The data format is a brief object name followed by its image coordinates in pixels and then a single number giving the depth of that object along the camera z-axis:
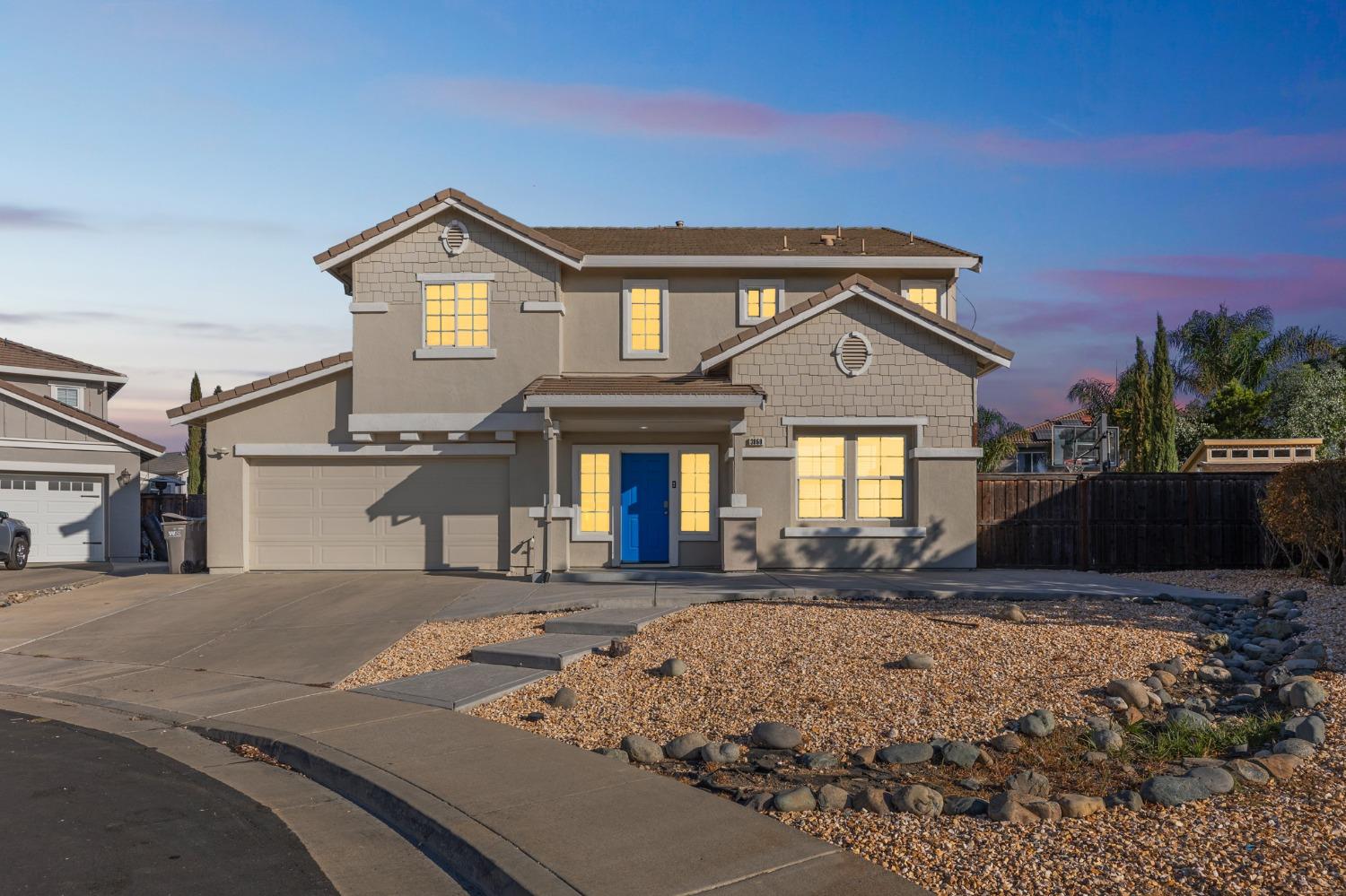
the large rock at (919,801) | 6.12
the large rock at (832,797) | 6.28
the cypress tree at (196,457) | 41.94
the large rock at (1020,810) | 5.91
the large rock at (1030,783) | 6.61
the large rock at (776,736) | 7.76
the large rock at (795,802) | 6.26
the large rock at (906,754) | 7.41
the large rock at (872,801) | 6.19
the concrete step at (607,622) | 11.91
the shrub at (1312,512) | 15.83
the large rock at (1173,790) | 6.18
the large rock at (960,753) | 7.33
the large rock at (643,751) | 7.63
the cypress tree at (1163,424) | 33.59
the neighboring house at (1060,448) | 29.41
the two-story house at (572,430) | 18.83
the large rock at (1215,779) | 6.31
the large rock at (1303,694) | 8.54
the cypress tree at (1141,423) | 33.88
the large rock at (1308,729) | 7.45
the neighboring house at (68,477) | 24.86
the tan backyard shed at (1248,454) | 27.23
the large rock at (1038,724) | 7.94
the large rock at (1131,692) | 8.80
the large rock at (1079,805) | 5.97
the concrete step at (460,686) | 9.42
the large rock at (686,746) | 7.66
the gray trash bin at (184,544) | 20.03
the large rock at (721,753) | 7.49
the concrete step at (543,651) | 10.50
